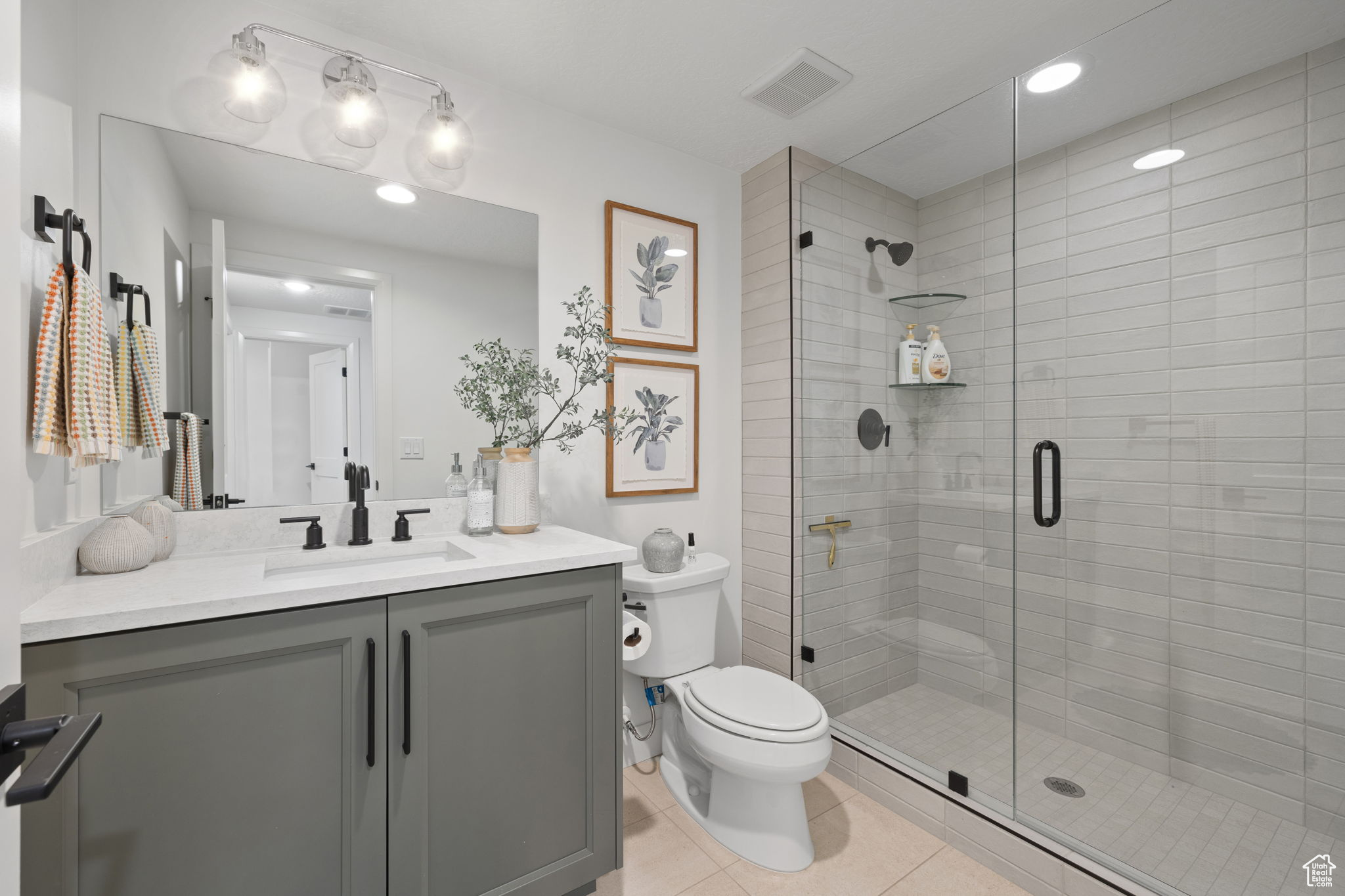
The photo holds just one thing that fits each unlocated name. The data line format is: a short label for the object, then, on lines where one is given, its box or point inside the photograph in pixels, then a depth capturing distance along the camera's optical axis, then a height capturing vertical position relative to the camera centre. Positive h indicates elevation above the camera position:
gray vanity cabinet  0.96 -0.60
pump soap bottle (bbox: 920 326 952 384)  1.97 +0.29
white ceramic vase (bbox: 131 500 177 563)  1.34 -0.18
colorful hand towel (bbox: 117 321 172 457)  1.32 +0.14
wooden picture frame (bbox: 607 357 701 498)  2.22 +0.01
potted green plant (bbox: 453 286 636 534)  1.79 +0.16
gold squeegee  2.28 -0.32
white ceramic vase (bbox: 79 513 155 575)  1.19 -0.21
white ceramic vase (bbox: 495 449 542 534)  1.79 -0.15
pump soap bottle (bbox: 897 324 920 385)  2.04 +0.31
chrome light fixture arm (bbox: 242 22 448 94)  1.50 +1.11
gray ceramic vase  2.03 -0.37
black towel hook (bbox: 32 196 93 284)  1.09 +0.44
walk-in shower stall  1.37 -0.01
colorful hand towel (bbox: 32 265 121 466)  1.05 +0.13
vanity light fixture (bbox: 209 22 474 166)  1.50 +0.99
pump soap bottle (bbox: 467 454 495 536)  1.77 -0.19
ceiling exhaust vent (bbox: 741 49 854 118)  1.83 +1.22
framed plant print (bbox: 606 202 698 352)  2.20 +0.67
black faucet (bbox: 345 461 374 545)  1.62 -0.19
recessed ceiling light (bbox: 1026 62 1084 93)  1.63 +1.07
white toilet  1.62 -0.83
